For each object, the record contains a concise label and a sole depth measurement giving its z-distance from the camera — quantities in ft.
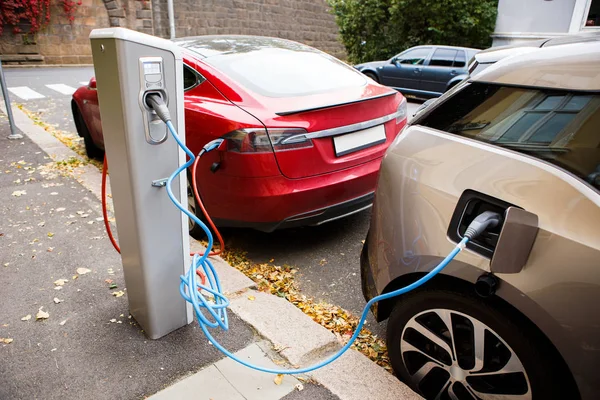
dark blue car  35.65
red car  10.13
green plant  48.11
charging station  6.34
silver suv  5.07
